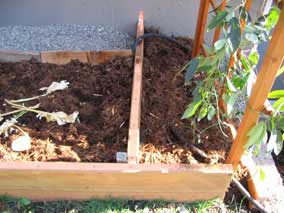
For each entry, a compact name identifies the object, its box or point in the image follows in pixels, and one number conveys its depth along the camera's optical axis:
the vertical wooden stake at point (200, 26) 1.74
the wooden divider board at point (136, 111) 1.38
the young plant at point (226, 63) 1.07
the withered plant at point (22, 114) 1.48
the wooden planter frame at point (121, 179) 1.33
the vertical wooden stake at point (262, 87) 1.00
